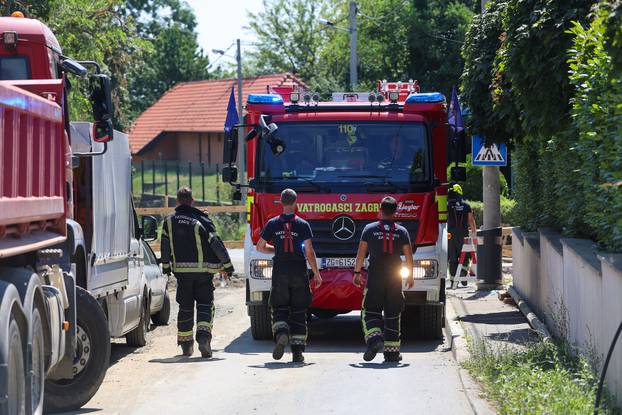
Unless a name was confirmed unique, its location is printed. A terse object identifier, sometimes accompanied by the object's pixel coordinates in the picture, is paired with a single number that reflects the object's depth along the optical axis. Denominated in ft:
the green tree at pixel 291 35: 267.80
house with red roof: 214.48
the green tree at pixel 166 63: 294.05
